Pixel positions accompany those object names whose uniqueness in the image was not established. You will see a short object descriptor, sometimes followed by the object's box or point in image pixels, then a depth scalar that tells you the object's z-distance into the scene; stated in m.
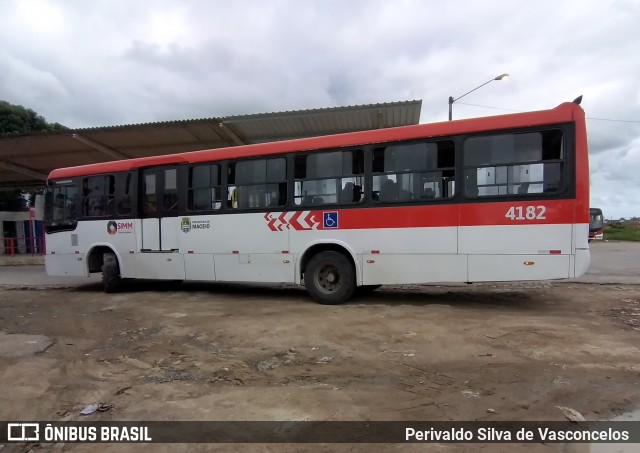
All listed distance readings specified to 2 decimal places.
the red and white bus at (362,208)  6.59
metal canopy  13.59
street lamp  16.06
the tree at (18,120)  24.67
